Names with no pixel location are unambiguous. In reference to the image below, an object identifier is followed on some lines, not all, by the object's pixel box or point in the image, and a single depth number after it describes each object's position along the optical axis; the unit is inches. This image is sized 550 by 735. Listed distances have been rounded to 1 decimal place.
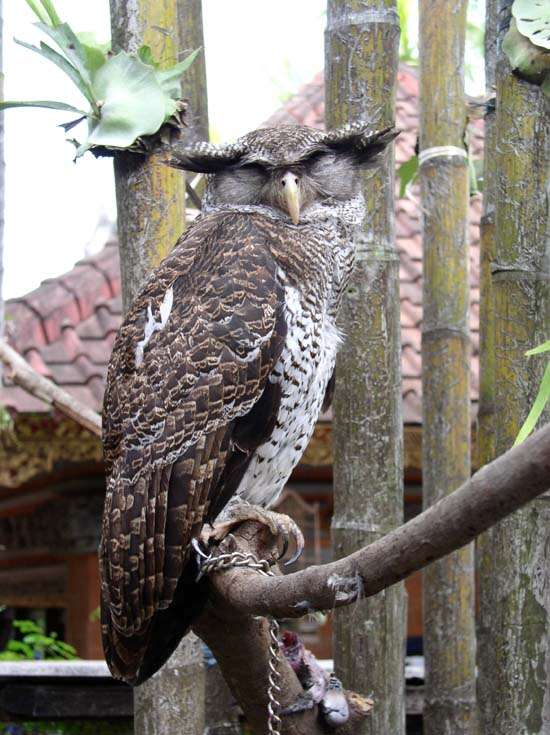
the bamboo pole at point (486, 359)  107.2
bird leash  83.5
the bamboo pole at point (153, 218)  99.9
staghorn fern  94.0
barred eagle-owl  90.8
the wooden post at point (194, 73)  117.2
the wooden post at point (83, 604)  235.1
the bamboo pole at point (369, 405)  102.5
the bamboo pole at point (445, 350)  121.3
